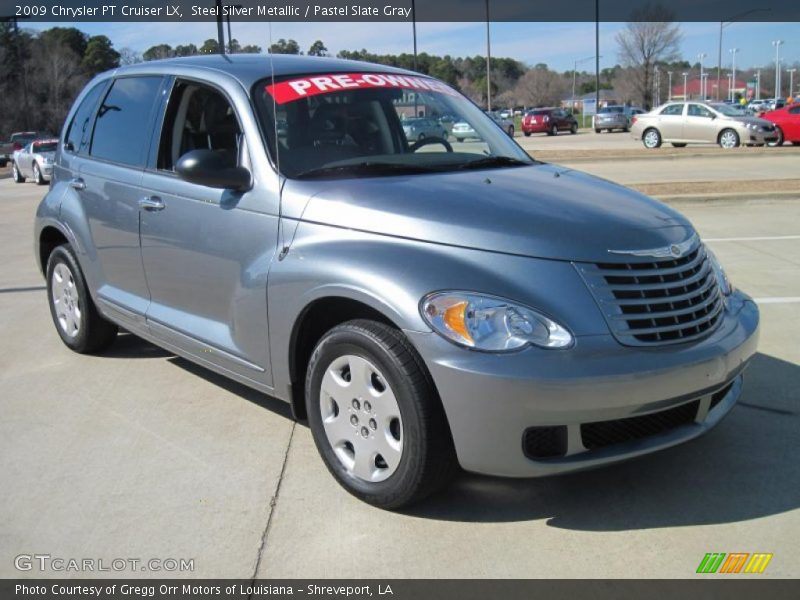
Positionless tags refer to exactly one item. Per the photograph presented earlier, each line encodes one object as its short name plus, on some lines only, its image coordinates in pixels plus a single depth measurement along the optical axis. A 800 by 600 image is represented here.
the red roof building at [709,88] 132.52
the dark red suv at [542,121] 48.59
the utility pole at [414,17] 29.19
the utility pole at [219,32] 11.96
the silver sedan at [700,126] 25.52
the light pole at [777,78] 98.94
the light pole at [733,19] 57.74
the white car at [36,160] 23.70
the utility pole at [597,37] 57.06
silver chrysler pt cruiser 2.92
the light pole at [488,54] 48.86
